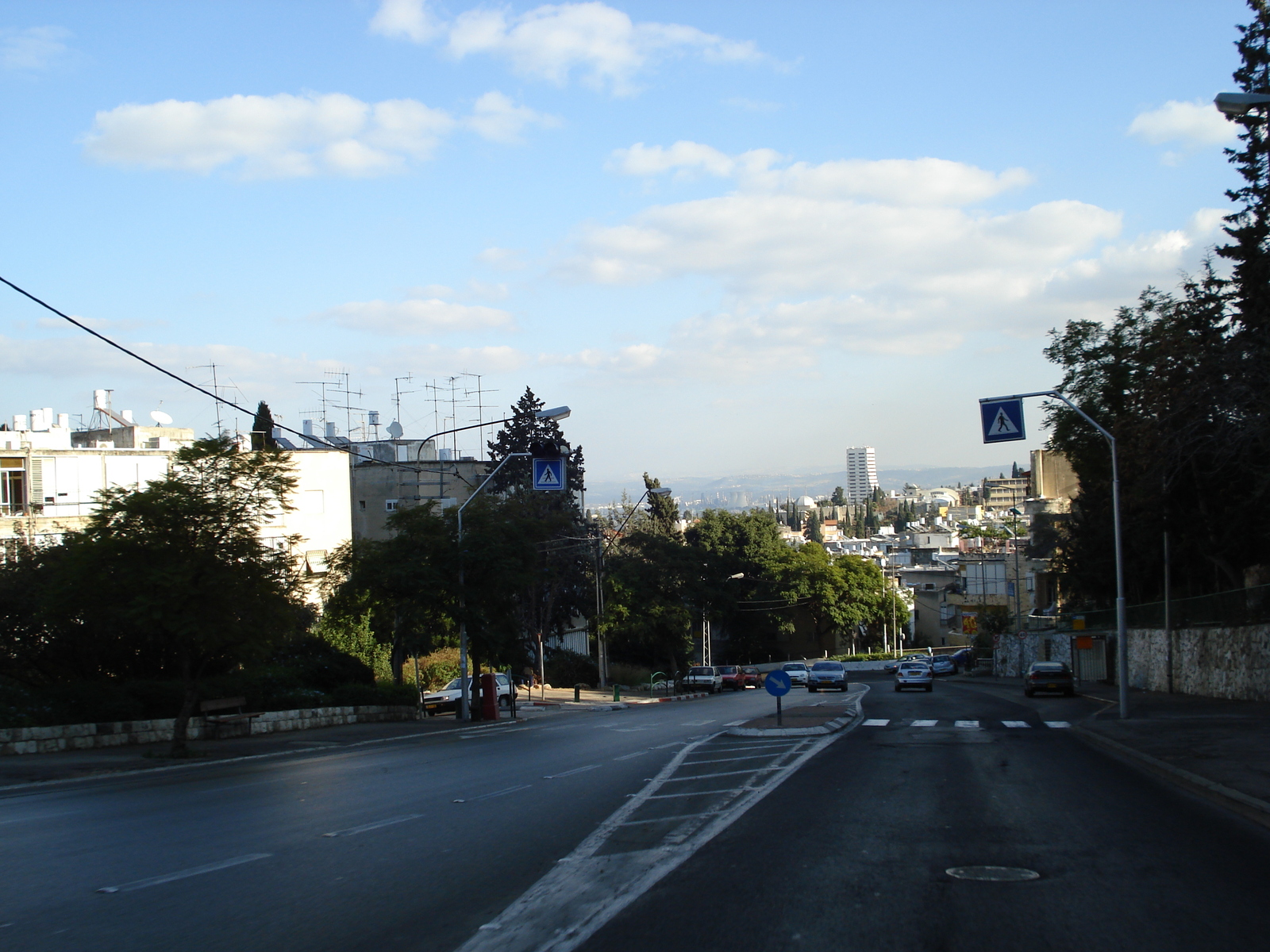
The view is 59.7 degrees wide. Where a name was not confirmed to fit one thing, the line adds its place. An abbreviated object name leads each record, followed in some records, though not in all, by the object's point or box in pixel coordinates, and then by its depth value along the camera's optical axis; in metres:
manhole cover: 8.32
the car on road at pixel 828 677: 50.56
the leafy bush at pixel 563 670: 69.69
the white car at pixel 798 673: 66.06
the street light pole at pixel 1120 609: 25.72
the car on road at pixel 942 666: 79.69
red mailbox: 36.84
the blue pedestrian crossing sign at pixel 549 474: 30.17
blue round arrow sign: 24.34
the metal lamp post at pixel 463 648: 35.28
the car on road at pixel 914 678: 50.19
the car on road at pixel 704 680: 67.06
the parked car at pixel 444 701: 42.88
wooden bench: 26.12
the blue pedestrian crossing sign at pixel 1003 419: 24.78
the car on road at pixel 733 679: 70.50
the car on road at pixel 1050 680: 41.03
